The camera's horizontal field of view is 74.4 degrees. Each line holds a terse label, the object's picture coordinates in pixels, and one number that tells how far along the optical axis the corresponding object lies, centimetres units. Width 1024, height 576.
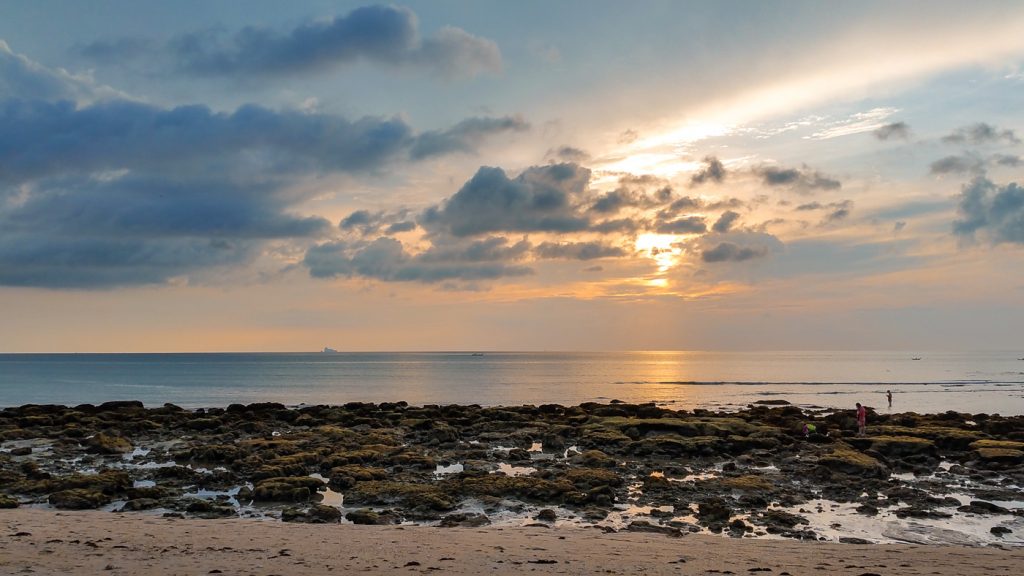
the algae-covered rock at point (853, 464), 2755
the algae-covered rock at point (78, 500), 2152
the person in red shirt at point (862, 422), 4112
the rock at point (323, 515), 1991
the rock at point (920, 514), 2058
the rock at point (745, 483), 2425
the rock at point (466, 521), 1958
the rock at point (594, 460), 3002
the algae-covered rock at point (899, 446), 3319
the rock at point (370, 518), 1967
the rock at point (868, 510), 2111
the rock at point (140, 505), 2139
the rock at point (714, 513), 1992
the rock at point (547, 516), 2023
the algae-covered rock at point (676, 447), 3338
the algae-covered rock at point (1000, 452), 3009
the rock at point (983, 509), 2125
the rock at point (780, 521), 1892
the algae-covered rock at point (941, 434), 3494
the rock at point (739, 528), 1859
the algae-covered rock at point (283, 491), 2291
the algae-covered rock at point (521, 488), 2305
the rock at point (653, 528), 1814
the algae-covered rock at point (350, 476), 2513
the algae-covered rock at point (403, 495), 2170
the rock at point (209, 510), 2067
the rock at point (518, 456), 3212
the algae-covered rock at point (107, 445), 3441
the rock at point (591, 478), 2492
